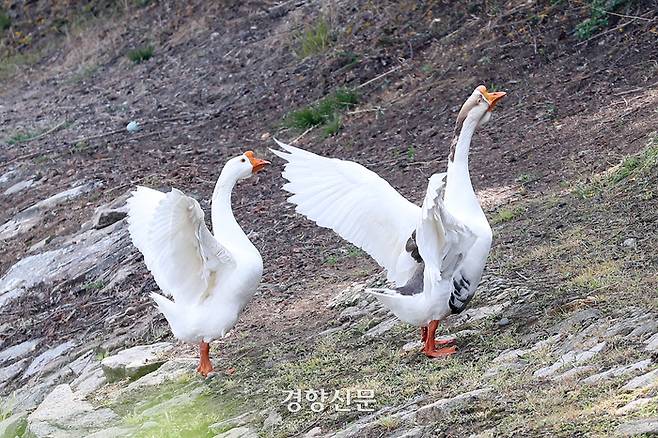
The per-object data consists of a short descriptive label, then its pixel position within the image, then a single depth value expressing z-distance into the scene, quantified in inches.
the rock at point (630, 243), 585.0
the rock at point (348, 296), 642.8
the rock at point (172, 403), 543.0
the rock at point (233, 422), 506.3
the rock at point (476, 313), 571.5
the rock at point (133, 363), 621.0
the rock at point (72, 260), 851.4
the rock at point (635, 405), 384.8
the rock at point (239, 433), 492.1
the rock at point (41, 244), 930.5
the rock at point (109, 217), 903.7
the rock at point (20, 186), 1084.5
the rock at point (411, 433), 431.6
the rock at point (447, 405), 440.8
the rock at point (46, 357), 738.2
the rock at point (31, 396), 669.2
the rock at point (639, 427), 364.8
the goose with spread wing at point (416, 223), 516.1
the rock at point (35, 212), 995.3
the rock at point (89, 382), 629.6
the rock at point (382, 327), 597.0
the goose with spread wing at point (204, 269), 570.9
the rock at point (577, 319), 511.2
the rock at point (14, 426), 608.8
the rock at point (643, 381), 402.3
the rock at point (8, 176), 1112.7
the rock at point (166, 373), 597.6
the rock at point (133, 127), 1160.8
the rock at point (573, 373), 442.0
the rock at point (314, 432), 474.1
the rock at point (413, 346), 557.9
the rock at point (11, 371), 749.9
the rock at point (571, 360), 459.5
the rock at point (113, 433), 526.0
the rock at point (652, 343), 441.4
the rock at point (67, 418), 558.9
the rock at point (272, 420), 495.8
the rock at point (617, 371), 426.3
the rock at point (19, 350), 777.6
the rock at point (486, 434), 407.9
